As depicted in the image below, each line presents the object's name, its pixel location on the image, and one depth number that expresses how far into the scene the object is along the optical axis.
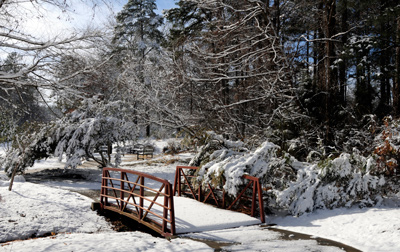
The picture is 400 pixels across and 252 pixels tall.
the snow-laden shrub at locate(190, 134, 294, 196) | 7.29
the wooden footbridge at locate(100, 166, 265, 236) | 6.23
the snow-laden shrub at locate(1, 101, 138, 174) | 13.80
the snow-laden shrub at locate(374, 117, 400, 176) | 6.98
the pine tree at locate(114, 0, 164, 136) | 34.25
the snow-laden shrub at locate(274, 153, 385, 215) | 6.79
